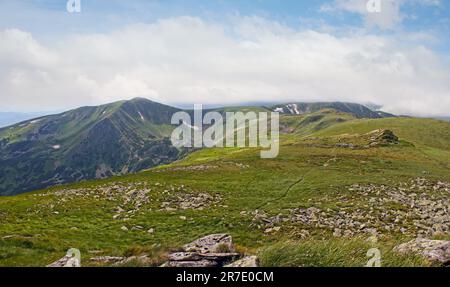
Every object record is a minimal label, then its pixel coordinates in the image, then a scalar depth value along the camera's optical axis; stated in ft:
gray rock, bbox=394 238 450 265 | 40.32
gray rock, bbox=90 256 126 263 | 48.01
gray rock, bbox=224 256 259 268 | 35.93
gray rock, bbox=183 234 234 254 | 44.65
